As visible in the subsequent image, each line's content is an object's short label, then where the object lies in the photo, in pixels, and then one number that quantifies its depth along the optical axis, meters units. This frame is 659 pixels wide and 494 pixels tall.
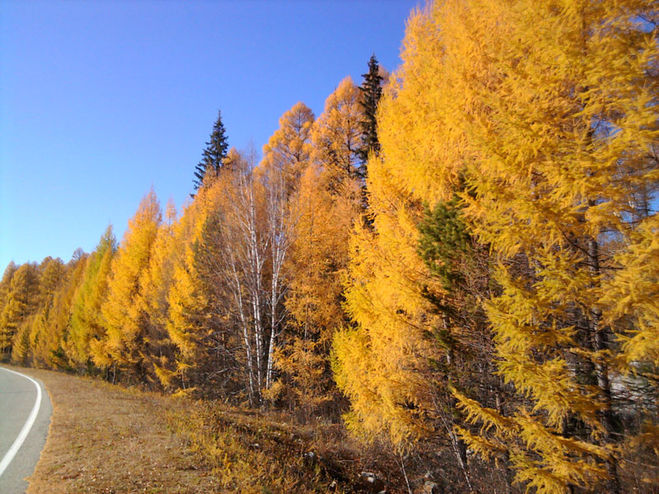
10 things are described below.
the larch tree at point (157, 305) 18.42
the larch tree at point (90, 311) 24.70
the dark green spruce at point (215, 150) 29.98
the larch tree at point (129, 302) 20.67
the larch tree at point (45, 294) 36.76
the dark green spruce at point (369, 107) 14.38
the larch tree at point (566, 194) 3.59
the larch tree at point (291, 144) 19.33
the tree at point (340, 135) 15.73
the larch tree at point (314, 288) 12.03
